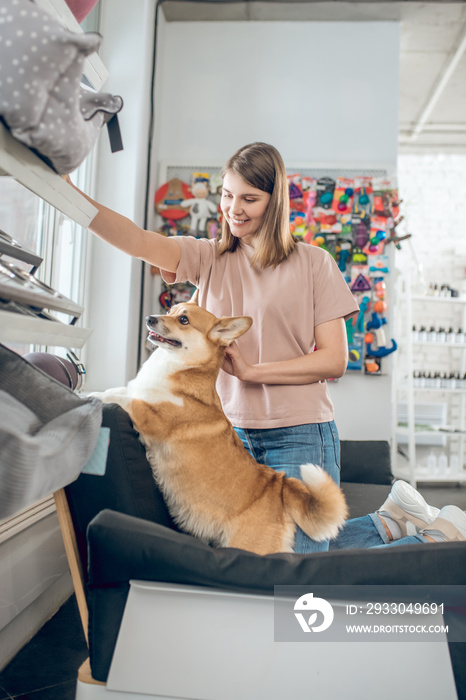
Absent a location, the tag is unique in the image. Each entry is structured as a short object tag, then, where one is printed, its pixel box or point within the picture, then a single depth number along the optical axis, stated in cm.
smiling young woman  162
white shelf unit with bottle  474
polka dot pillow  68
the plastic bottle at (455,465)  500
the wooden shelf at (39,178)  75
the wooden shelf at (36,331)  76
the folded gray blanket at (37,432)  68
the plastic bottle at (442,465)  484
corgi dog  130
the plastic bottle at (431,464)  482
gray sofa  97
